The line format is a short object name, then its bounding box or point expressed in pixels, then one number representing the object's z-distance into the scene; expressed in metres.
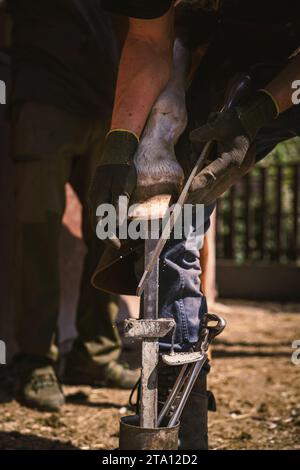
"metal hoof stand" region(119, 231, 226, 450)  3.42
